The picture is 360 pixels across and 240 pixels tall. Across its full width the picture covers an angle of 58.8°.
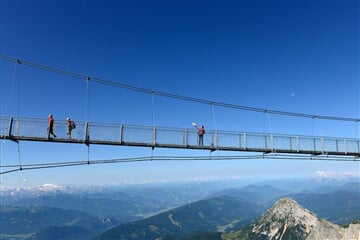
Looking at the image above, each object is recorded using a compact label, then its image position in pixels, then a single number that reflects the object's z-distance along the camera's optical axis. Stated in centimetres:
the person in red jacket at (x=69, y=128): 2141
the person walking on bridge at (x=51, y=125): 2066
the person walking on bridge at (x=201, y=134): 2541
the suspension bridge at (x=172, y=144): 2000
